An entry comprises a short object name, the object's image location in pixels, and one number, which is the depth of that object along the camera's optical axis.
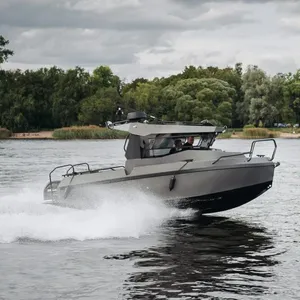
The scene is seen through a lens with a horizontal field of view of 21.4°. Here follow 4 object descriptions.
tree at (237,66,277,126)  133.62
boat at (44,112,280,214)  20.86
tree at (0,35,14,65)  140.25
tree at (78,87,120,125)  141.75
